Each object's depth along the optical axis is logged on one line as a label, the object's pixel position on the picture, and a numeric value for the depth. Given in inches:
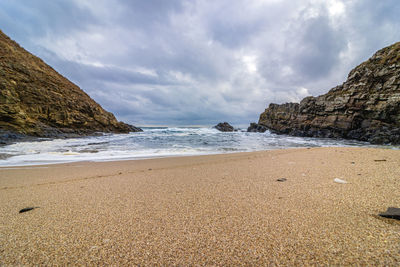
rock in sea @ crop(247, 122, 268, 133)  1511.1
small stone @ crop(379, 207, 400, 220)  45.5
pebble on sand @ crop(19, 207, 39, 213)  60.1
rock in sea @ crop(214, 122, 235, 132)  1700.3
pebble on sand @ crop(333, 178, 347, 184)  84.0
